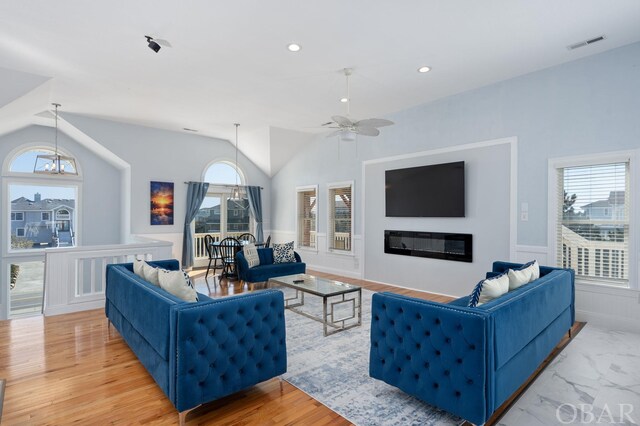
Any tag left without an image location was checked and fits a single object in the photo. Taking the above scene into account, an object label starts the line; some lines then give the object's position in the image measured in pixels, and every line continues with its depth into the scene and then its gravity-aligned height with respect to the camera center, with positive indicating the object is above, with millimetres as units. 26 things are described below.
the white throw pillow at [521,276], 2814 -513
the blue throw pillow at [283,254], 6152 -714
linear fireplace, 5305 -482
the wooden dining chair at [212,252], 6750 -817
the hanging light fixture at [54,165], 5684 +881
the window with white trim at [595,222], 4023 -50
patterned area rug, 2281 -1340
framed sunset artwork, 7539 +236
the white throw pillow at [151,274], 2982 -547
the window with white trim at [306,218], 8320 -76
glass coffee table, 3949 -1210
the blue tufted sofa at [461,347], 2008 -862
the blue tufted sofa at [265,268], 5602 -917
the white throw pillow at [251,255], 5736 -694
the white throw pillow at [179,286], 2645 -567
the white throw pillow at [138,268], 3299 -544
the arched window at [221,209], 8484 +127
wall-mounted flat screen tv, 5344 +420
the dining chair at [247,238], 8075 -578
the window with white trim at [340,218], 7305 -61
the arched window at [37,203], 6551 +181
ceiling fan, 4039 +1096
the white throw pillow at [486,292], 2496 -557
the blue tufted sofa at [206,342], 2104 -867
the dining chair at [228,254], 6728 -794
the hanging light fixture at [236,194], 7590 +459
